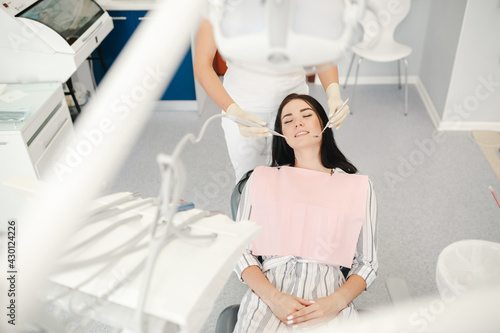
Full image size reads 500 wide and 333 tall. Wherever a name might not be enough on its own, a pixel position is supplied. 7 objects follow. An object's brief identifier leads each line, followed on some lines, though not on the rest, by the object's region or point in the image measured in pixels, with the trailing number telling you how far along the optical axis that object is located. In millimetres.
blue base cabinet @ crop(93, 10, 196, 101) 2998
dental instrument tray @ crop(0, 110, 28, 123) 1851
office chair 3092
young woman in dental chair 1303
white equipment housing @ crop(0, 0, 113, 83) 2127
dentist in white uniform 1539
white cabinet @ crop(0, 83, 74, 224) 1853
